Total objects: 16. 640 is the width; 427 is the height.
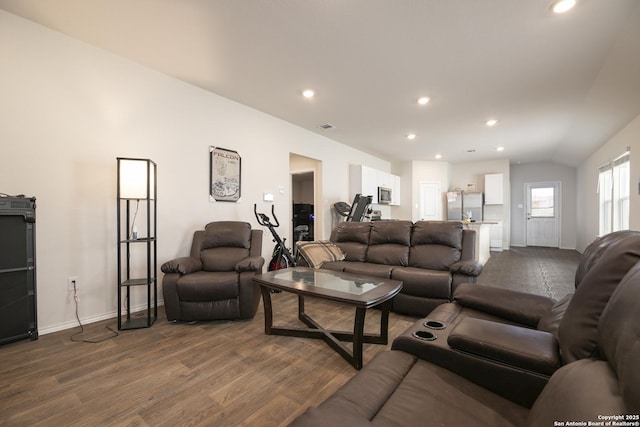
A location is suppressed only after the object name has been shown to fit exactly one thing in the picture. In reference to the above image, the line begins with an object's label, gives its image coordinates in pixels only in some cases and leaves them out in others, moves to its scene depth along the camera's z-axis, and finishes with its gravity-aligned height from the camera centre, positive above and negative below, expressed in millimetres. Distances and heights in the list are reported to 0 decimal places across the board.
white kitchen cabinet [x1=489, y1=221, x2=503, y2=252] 8023 -702
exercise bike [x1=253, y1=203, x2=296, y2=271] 3963 -607
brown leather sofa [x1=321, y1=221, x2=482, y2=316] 2799 -525
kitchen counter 5309 -533
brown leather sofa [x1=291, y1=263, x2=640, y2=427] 566 -526
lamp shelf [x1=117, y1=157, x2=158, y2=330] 2645 -254
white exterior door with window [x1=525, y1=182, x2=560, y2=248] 8281 -58
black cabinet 2172 -450
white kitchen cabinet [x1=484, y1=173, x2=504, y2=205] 8016 +686
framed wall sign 3703 +530
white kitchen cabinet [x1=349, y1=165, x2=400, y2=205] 6203 +772
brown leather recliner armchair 2652 -753
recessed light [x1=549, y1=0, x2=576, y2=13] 2043 +1560
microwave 6914 +437
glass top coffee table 1900 -585
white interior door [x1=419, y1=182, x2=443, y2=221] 8219 +369
